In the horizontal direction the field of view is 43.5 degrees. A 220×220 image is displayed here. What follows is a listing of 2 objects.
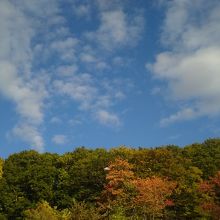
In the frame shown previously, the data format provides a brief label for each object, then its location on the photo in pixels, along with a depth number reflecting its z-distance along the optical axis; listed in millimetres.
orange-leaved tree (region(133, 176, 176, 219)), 28852
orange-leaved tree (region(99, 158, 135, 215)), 29611
